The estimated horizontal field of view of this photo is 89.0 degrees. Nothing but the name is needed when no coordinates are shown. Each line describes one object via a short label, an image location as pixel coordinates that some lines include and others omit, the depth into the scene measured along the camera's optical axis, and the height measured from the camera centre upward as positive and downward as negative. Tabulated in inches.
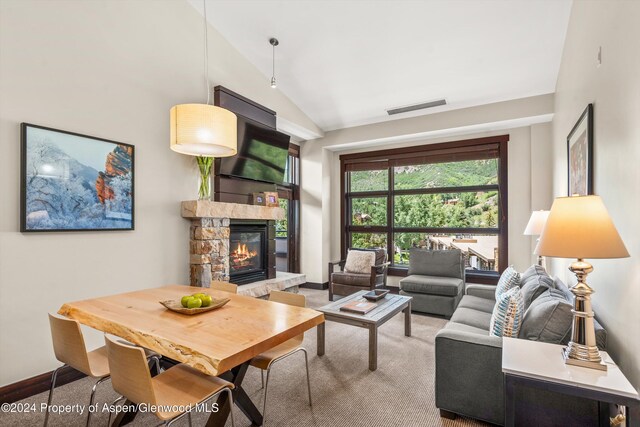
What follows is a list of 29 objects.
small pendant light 157.9 +83.4
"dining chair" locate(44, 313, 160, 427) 68.6 -29.0
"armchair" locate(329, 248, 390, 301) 200.8 -40.4
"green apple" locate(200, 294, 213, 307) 81.5 -21.4
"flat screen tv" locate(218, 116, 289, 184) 166.7 +33.7
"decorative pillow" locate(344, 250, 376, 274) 213.5 -31.0
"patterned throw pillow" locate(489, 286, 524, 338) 82.3 -25.9
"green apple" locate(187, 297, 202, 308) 78.8 -21.3
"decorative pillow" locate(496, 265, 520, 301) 123.6 -25.7
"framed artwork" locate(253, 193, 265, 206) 181.0 +9.2
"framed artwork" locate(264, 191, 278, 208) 186.5 +9.9
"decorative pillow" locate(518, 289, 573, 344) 76.6 -26.2
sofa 72.1 -39.4
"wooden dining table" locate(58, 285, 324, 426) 58.4 -24.1
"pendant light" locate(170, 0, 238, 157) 87.8 +24.5
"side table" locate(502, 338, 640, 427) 56.0 -29.9
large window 204.7 +9.5
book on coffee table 124.8 -36.6
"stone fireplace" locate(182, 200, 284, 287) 146.9 -13.5
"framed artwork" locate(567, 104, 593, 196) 95.6 +20.1
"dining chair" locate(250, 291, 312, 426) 83.1 -36.4
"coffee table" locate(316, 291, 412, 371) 114.7 -38.0
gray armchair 173.5 -36.7
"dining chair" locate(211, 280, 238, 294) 111.0 -24.6
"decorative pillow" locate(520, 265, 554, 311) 103.9 -23.5
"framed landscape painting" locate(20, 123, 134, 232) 100.0 +11.5
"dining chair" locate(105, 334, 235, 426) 55.8 -34.2
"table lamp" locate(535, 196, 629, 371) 58.6 -5.6
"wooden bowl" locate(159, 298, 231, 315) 77.7 -22.5
